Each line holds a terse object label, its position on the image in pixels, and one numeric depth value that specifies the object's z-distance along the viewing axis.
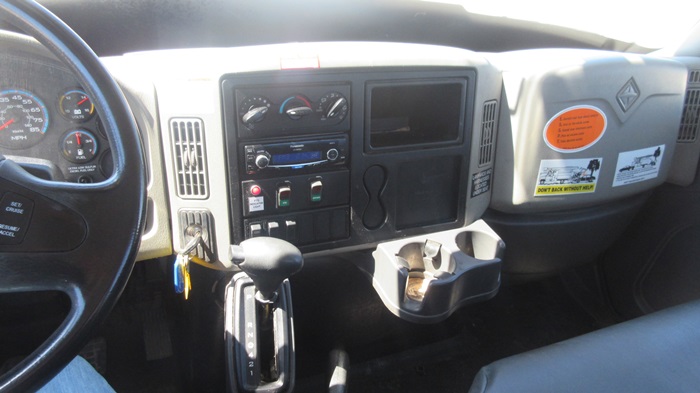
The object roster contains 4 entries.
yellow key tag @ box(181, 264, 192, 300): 1.22
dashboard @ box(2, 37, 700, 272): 1.17
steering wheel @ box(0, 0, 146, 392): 0.82
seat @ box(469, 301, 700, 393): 1.03
